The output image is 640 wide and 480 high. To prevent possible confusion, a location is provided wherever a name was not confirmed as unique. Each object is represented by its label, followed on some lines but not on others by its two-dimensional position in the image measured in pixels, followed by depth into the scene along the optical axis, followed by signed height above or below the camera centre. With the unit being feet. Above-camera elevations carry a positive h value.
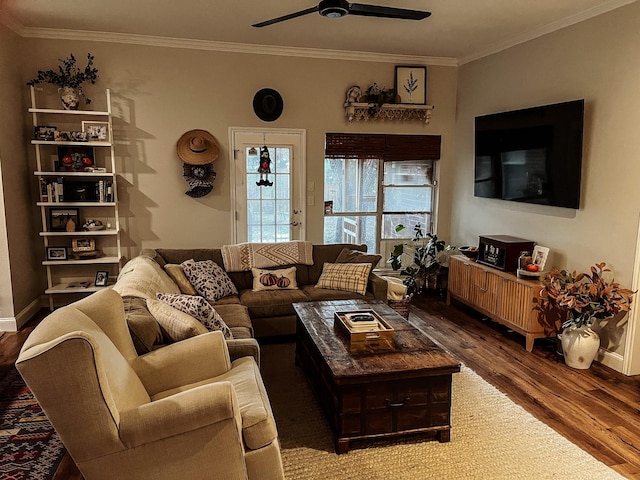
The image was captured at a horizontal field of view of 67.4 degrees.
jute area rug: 8.06 -4.89
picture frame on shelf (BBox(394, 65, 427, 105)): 18.89 +3.68
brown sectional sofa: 11.60 -3.37
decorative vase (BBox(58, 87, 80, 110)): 15.69 +2.57
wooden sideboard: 13.46 -3.58
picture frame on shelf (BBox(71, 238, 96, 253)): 16.58 -2.36
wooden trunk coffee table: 8.41 -3.77
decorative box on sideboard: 14.79 -2.26
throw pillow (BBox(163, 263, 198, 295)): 13.10 -2.77
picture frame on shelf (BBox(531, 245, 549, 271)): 14.11 -2.29
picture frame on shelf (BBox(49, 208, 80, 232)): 16.43 -1.43
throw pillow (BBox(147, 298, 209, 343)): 8.50 -2.60
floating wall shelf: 18.44 +2.58
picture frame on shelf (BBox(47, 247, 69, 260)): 16.30 -2.59
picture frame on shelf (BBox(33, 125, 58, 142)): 15.56 +1.38
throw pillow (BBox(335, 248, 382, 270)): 15.15 -2.52
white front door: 17.99 -0.26
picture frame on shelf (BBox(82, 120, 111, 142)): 16.10 +1.51
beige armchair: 5.61 -3.02
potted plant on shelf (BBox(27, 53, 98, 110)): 15.69 +3.21
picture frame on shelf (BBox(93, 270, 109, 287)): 16.53 -3.52
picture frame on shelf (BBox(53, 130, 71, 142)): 15.71 +1.32
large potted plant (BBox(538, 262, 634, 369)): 11.73 -3.10
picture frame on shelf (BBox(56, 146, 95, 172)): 15.97 +0.57
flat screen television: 13.26 +0.73
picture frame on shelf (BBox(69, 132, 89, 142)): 15.85 +1.29
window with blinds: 19.12 -0.34
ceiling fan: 9.45 +3.44
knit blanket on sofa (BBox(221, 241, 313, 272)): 14.75 -2.42
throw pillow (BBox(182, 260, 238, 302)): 13.32 -2.88
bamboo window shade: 18.81 +1.25
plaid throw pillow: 14.42 -3.01
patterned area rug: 8.04 -4.84
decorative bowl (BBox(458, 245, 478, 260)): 16.87 -2.59
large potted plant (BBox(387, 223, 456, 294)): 18.24 -3.26
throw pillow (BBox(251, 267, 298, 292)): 14.37 -3.07
